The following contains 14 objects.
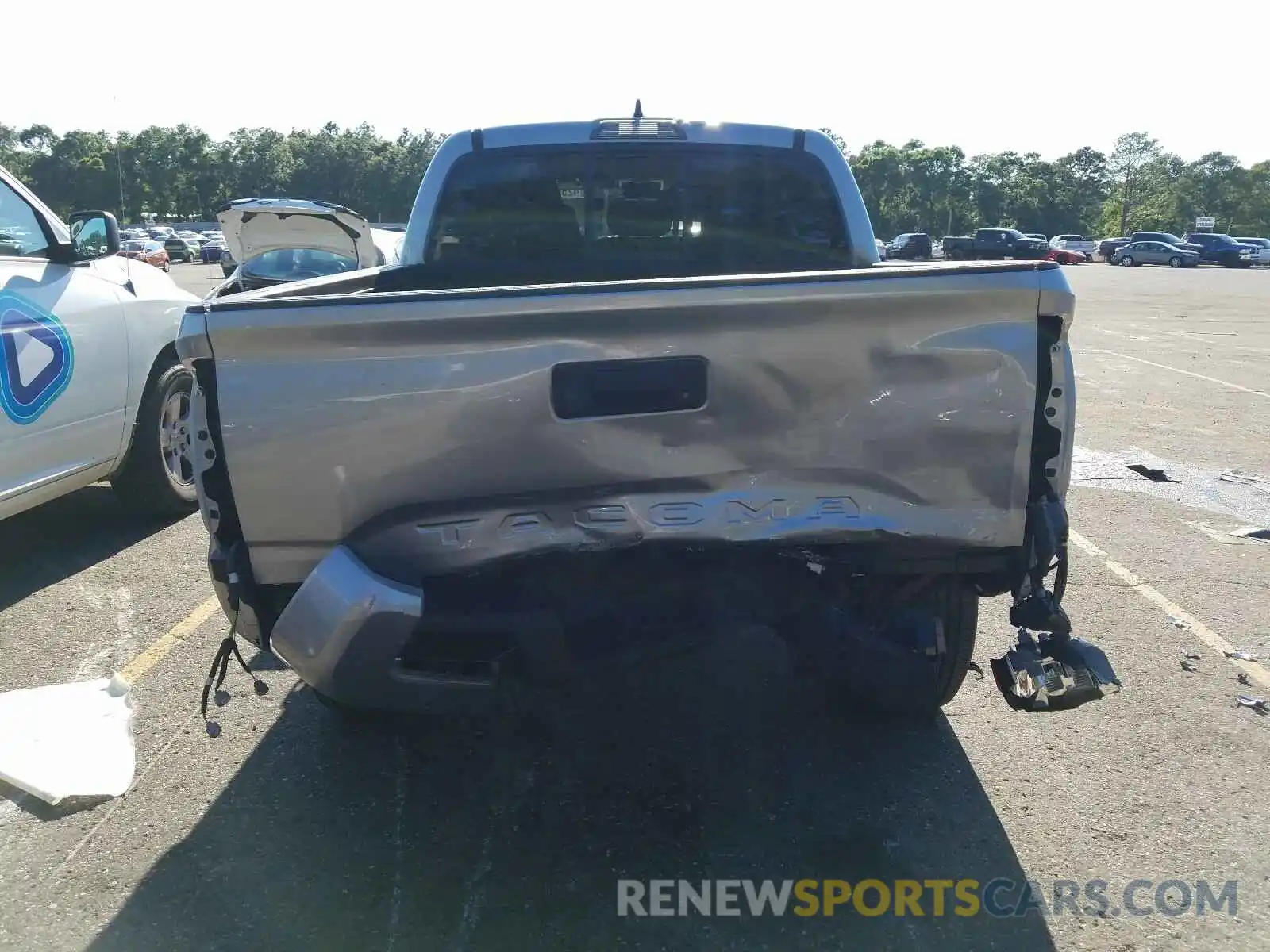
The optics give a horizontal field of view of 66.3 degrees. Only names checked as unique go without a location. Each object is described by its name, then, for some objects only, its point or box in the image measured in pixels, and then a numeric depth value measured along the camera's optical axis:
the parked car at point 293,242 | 11.52
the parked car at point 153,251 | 33.84
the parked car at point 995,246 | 45.97
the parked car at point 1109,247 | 54.32
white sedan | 4.56
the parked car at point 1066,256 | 54.44
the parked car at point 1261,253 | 50.58
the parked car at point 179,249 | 53.42
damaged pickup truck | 2.41
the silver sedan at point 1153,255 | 49.91
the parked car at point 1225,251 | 50.41
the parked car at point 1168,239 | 51.03
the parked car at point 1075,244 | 59.28
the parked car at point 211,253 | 38.66
